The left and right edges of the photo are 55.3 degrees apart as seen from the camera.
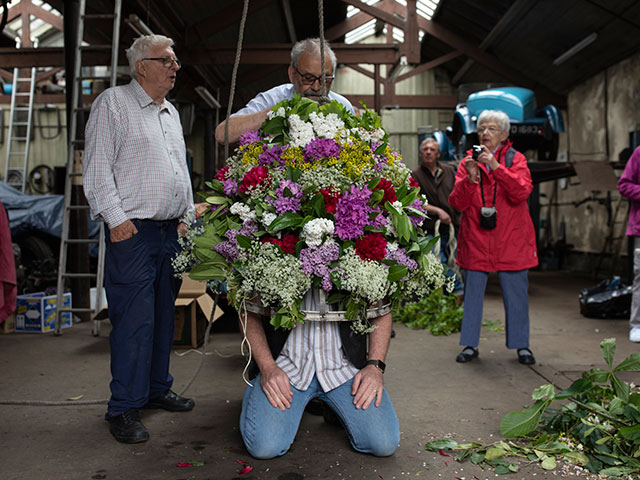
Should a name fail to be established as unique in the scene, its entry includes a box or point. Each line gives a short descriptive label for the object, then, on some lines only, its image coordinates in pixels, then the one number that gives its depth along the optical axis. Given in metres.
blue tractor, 8.49
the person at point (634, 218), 5.00
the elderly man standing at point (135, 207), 2.82
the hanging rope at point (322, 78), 2.48
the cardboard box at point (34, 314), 5.58
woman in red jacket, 4.23
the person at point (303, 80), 2.78
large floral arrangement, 2.36
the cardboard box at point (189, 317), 4.80
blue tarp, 8.13
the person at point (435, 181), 6.57
